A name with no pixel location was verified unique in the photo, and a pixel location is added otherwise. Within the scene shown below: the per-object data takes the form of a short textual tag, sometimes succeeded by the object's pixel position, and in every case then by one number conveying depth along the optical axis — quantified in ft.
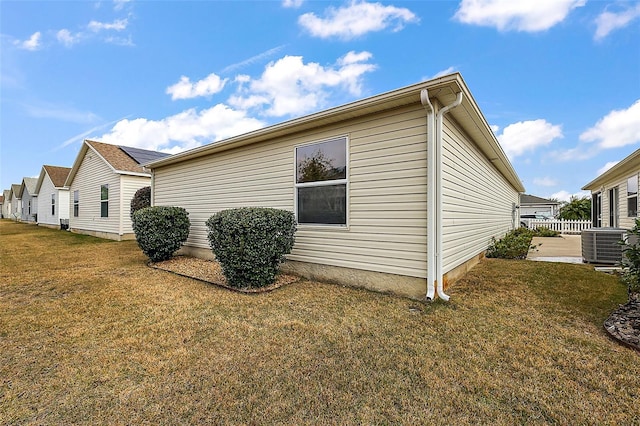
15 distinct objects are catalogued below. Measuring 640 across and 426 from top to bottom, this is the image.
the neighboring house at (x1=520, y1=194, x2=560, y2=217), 101.90
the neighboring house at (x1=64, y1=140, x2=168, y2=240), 39.75
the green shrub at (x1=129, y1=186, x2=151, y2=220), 34.84
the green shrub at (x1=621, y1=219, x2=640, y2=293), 10.09
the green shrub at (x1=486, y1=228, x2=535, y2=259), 24.54
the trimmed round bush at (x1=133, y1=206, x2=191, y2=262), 22.33
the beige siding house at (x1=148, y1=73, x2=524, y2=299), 13.38
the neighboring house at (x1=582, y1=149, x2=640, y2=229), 26.71
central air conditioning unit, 20.56
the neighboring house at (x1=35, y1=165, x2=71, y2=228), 60.75
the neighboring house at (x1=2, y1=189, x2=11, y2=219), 125.71
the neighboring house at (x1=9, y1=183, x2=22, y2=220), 104.47
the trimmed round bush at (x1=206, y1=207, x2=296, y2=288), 15.07
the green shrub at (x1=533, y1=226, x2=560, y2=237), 48.71
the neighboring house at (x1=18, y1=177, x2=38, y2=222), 82.43
